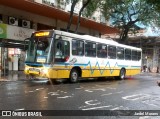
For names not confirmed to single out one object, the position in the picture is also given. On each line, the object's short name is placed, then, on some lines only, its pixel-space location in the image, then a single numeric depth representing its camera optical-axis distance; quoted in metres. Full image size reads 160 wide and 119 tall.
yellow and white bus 9.79
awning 12.98
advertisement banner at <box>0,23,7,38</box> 12.98
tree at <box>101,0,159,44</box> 18.49
